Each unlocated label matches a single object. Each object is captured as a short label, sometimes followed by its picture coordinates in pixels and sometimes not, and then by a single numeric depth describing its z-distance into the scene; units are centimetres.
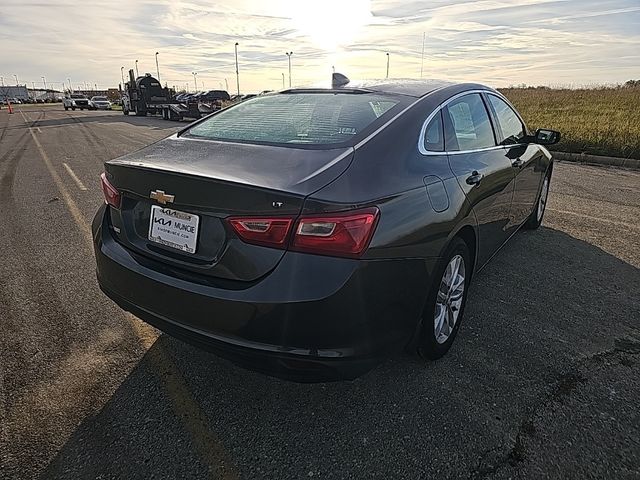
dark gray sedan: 188
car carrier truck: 2581
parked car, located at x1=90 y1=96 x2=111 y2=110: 5450
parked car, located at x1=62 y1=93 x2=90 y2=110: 5428
